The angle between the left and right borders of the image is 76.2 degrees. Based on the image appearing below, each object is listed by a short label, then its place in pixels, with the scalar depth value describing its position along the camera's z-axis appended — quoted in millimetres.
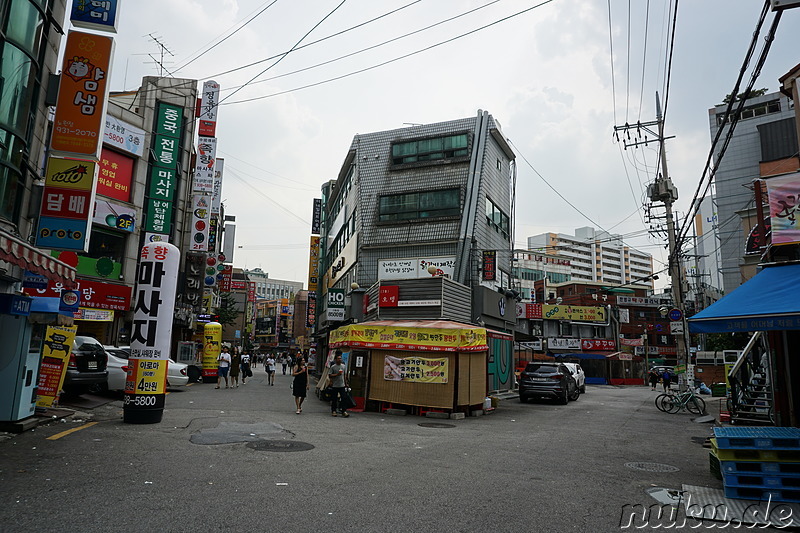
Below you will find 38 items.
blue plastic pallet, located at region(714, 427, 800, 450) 6457
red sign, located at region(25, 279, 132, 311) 23219
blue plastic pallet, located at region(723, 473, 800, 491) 6359
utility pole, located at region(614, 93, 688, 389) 21969
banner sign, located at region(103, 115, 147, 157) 24672
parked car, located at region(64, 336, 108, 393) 14180
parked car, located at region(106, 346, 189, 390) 20345
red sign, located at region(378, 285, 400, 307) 24453
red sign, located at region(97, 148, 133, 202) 24359
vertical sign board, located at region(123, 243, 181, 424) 11008
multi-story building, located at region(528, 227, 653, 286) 129500
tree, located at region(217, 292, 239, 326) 52438
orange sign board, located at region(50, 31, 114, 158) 9375
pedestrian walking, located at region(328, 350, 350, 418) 14391
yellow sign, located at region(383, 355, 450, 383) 15508
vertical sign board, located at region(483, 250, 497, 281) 27109
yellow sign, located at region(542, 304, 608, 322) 59031
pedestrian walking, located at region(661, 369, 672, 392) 28344
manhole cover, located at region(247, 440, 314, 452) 8852
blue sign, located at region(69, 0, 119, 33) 9656
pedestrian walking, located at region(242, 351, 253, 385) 28614
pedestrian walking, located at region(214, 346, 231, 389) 23188
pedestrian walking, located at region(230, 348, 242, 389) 24156
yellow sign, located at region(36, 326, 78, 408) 11992
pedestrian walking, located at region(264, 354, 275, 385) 27062
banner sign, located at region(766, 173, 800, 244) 9328
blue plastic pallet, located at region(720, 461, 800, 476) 6426
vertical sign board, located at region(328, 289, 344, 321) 30391
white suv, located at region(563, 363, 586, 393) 29702
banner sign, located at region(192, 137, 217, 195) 30094
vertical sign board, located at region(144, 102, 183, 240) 26859
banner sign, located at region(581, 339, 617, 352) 58531
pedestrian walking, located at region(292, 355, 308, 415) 14544
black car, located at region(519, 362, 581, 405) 21797
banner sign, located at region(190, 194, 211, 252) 30406
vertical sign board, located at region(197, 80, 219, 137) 29938
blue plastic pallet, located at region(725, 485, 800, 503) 6367
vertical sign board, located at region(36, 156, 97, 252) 9195
